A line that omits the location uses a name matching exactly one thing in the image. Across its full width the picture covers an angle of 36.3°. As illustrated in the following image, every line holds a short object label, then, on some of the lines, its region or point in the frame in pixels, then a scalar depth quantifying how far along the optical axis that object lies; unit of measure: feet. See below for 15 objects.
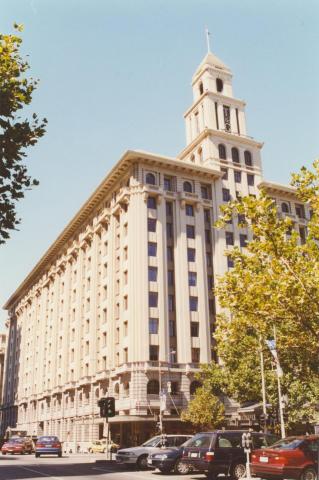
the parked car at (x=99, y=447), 133.82
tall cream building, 153.07
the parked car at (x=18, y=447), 132.67
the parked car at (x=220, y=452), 59.00
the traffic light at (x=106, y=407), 80.33
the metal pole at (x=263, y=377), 104.76
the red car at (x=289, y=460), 49.38
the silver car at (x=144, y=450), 74.69
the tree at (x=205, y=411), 136.52
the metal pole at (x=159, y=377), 145.07
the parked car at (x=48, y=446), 112.81
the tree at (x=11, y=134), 49.21
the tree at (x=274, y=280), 52.16
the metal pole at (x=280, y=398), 78.92
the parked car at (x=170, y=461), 68.03
